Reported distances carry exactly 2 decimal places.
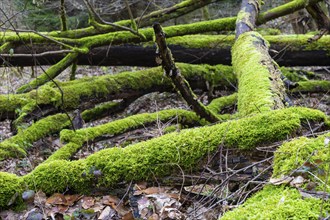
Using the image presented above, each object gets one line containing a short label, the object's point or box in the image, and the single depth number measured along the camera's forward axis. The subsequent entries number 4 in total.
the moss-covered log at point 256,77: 3.69
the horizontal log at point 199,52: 7.06
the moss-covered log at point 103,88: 5.79
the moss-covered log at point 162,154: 2.78
